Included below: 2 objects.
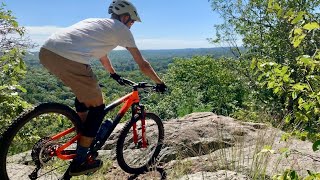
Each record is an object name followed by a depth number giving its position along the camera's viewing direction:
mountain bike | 2.87
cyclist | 2.93
